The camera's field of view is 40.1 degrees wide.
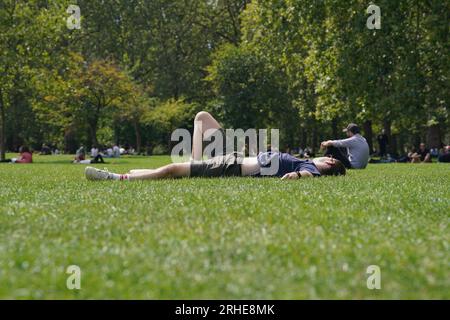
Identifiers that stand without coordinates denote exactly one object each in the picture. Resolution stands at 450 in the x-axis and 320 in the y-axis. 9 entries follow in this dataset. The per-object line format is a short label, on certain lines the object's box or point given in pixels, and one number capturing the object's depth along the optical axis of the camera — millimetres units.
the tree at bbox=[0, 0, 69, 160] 35656
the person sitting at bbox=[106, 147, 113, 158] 51500
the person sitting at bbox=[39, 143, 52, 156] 63062
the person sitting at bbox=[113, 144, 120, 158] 51000
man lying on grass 11258
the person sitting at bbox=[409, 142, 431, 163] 34000
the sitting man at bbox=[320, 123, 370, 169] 15005
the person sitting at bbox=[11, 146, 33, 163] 32688
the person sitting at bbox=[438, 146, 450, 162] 30797
